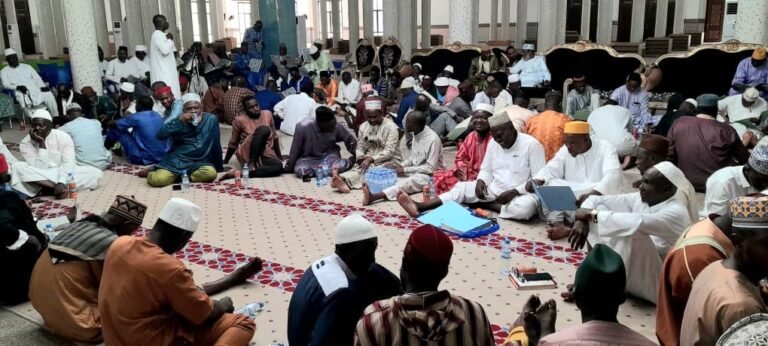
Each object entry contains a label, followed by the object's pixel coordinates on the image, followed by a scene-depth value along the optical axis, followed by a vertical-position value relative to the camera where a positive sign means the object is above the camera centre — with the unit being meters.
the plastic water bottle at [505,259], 4.01 -1.49
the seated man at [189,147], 6.50 -1.17
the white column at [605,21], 17.80 +0.08
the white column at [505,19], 21.77 +0.23
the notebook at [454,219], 4.77 -1.45
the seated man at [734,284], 1.86 -0.78
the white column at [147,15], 15.84 +0.44
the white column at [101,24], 16.88 +0.26
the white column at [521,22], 20.45 +0.11
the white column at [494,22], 20.92 +0.13
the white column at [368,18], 20.33 +0.33
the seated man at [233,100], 8.98 -0.96
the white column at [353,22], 21.89 +0.23
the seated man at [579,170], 4.62 -1.09
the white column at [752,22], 8.03 -0.01
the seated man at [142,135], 7.26 -1.15
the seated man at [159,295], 2.53 -1.04
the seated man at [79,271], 3.08 -1.15
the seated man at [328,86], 10.52 -0.93
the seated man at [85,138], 6.70 -1.09
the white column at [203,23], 21.02 +0.29
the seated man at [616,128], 6.70 -1.08
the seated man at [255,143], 6.78 -1.20
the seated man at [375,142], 6.38 -1.13
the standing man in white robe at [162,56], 9.08 -0.34
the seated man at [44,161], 5.89 -1.17
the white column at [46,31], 17.31 +0.10
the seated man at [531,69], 11.58 -0.80
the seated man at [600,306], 1.73 -0.78
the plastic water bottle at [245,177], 6.50 -1.47
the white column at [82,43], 9.21 -0.13
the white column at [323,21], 25.28 +0.31
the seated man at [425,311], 1.83 -0.81
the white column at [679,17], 18.69 +0.15
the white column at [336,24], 24.02 +0.19
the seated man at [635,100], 7.58 -0.91
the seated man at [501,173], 5.21 -1.20
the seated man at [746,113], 6.14 -0.97
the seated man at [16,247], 3.58 -1.19
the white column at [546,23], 14.34 +0.04
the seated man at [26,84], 10.07 -0.78
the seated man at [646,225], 3.31 -1.04
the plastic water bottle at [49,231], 4.56 -1.39
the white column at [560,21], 15.96 +0.09
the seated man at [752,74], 7.70 -0.64
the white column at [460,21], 10.96 +0.10
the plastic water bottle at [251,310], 3.44 -1.49
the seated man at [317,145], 6.67 -1.20
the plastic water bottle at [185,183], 6.29 -1.47
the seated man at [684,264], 2.39 -0.90
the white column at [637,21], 18.94 +0.06
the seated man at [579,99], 8.23 -0.95
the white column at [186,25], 19.33 +0.21
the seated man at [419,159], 5.94 -1.26
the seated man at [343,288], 2.34 -0.95
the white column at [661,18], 18.92 +0.12
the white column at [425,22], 20.45 +0.17
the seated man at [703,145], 5.53 -1.06
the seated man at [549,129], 6.17 -1.00
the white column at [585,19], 19.44 +0.14
